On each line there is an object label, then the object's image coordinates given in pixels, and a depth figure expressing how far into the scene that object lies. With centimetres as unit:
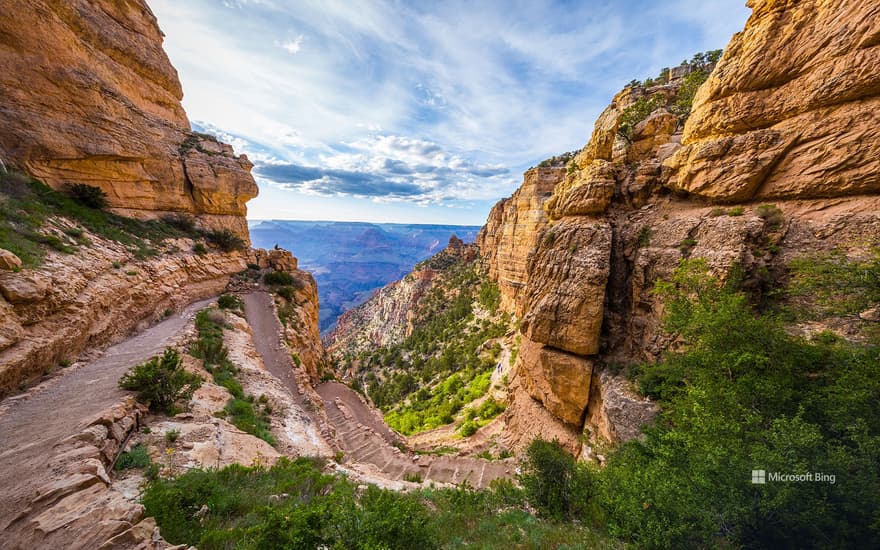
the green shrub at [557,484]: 780
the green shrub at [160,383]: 809
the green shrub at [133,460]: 598
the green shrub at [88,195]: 1581
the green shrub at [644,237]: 1229
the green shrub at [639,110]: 1719
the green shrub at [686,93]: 1665
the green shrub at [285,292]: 2459
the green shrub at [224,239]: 2411
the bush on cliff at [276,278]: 2581
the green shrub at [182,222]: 2153
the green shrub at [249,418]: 940
